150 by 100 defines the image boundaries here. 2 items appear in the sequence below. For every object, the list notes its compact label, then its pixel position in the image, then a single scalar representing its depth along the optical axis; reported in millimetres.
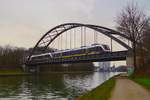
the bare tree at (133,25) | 22577
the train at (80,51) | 34406
